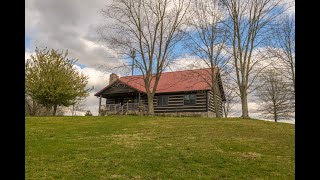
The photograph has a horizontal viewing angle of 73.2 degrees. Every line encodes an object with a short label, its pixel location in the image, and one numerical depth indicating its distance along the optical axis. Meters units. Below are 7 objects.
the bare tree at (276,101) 30.45
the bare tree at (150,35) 24.70
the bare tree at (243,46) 20.84
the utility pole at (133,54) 24.19
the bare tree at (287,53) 23.15
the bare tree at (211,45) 24.71
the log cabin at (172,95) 26.52
